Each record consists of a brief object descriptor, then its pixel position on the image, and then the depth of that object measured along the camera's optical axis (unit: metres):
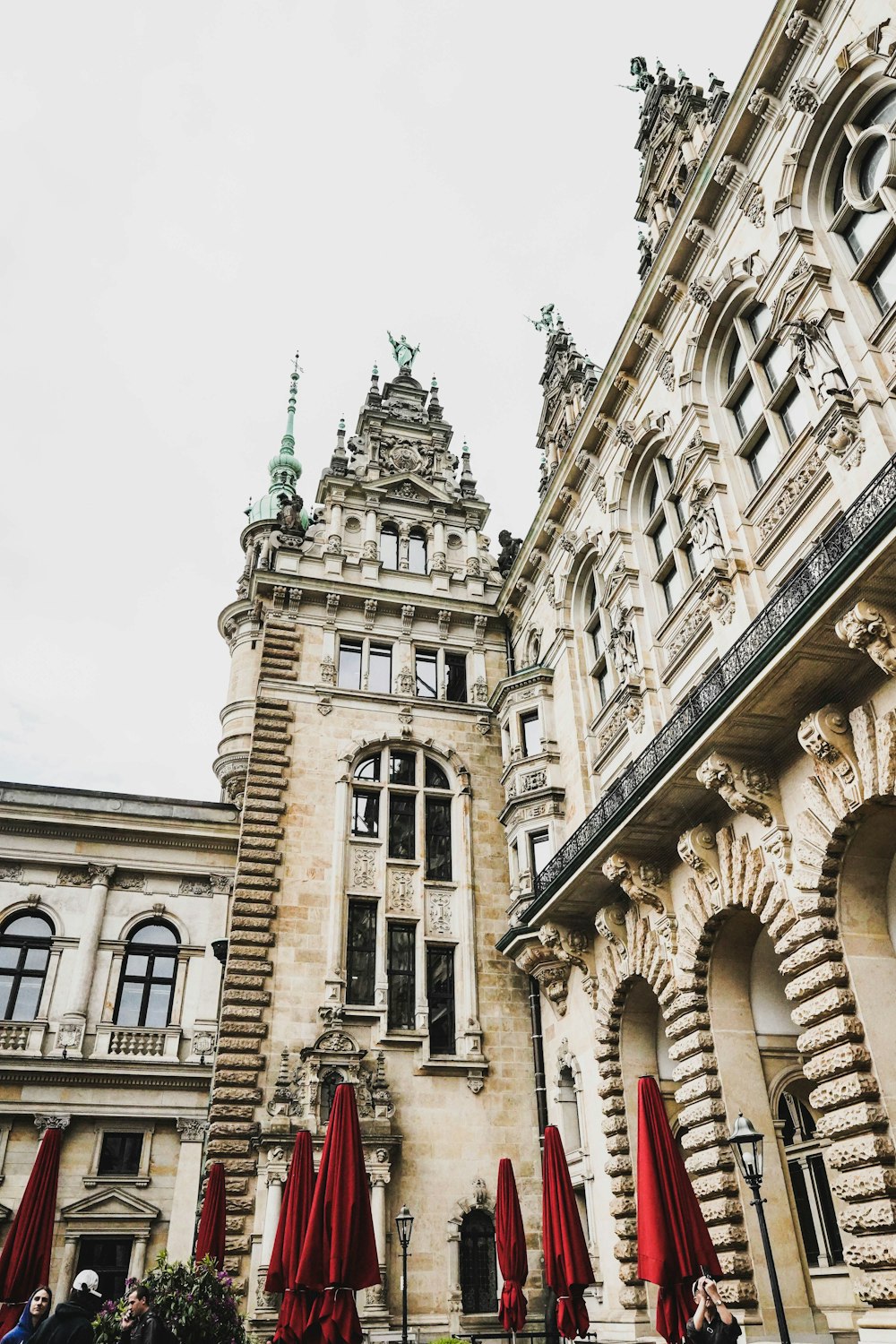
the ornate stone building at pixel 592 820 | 14.34
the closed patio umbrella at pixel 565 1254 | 15.10
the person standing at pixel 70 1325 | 8.33
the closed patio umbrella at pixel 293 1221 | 15.00
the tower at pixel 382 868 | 22.42
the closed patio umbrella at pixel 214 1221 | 18.42
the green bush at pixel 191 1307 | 12.74
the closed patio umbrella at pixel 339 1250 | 12.27
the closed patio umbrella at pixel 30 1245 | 15.58
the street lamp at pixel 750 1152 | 12.45
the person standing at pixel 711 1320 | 9.91
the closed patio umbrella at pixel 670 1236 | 11.69
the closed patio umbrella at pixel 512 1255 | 18.12
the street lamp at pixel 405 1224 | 19.88
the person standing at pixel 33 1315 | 10.33
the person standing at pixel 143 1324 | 9.76
